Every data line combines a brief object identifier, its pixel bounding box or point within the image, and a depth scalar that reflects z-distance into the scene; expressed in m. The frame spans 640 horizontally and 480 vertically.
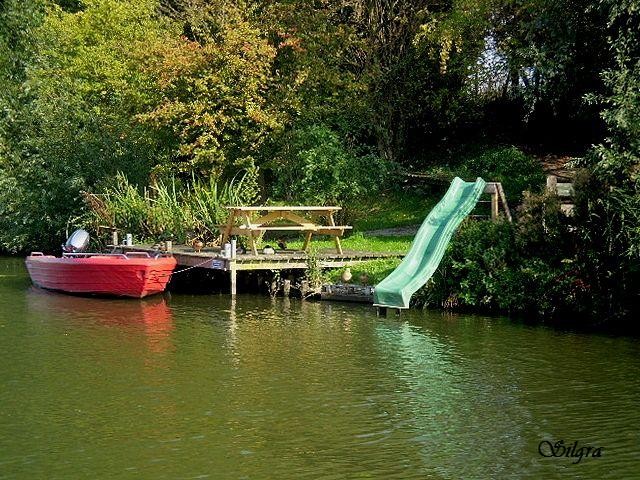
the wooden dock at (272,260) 22.81
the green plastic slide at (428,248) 19.94
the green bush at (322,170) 29.23
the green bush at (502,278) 18.64
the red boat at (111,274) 23.12
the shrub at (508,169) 30.22
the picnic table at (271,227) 23.05
